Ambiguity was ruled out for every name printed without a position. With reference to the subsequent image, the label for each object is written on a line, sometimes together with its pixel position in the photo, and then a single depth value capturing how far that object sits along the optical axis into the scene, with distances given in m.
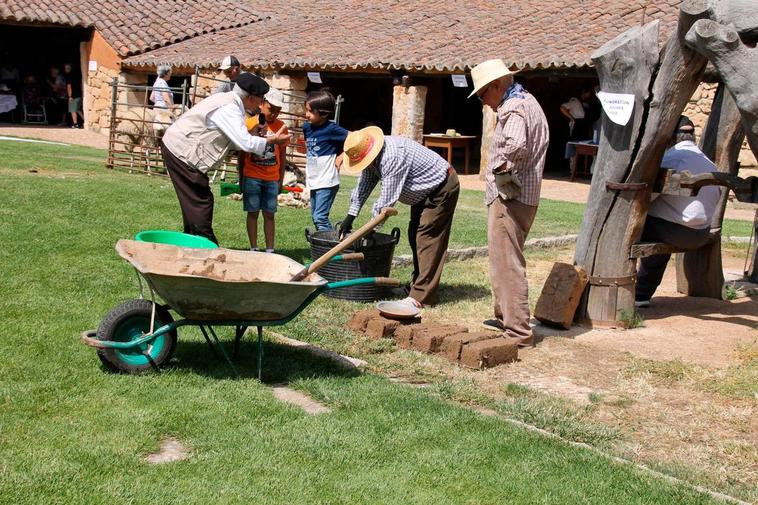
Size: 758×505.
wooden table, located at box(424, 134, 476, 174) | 18.14
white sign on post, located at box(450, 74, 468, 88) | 17.04
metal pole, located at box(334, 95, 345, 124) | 12.91
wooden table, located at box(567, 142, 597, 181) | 17.50
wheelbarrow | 4.54
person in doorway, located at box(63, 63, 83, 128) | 23.67
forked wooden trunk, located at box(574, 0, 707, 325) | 6.09
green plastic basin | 5.32
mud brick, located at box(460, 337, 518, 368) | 5.51
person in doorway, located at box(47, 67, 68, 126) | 24.42
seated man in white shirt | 6.79
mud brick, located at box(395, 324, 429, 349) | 5.85
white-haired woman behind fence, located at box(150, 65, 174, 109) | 14.77
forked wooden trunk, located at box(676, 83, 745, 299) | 7.66
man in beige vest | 6.73
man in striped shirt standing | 5.74
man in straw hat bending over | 6.38
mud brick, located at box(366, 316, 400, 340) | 6.00
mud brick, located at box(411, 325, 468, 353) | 5.74
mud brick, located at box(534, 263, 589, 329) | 6.58
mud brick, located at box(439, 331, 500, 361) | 5.62
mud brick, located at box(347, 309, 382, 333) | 6.14
